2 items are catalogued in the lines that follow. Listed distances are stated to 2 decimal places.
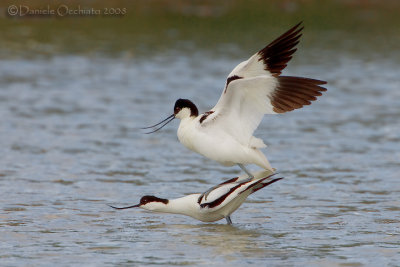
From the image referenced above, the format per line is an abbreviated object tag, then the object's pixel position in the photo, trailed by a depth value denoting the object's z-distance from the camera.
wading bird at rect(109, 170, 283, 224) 17.59
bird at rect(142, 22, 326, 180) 16.98
